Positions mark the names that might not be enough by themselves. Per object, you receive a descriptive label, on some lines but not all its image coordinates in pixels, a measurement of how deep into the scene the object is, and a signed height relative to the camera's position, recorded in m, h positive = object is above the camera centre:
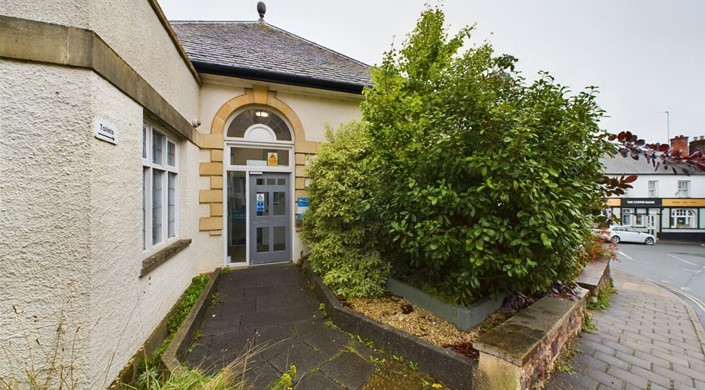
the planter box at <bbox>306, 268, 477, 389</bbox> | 2.48 -1.69
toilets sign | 2.18 +0.54
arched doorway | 6.14 +0.14
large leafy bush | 2.79 +0.17
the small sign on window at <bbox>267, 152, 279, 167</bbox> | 6.43 +0.83
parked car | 20.44 -3.26
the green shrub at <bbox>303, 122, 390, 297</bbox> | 4.25 -0.50
